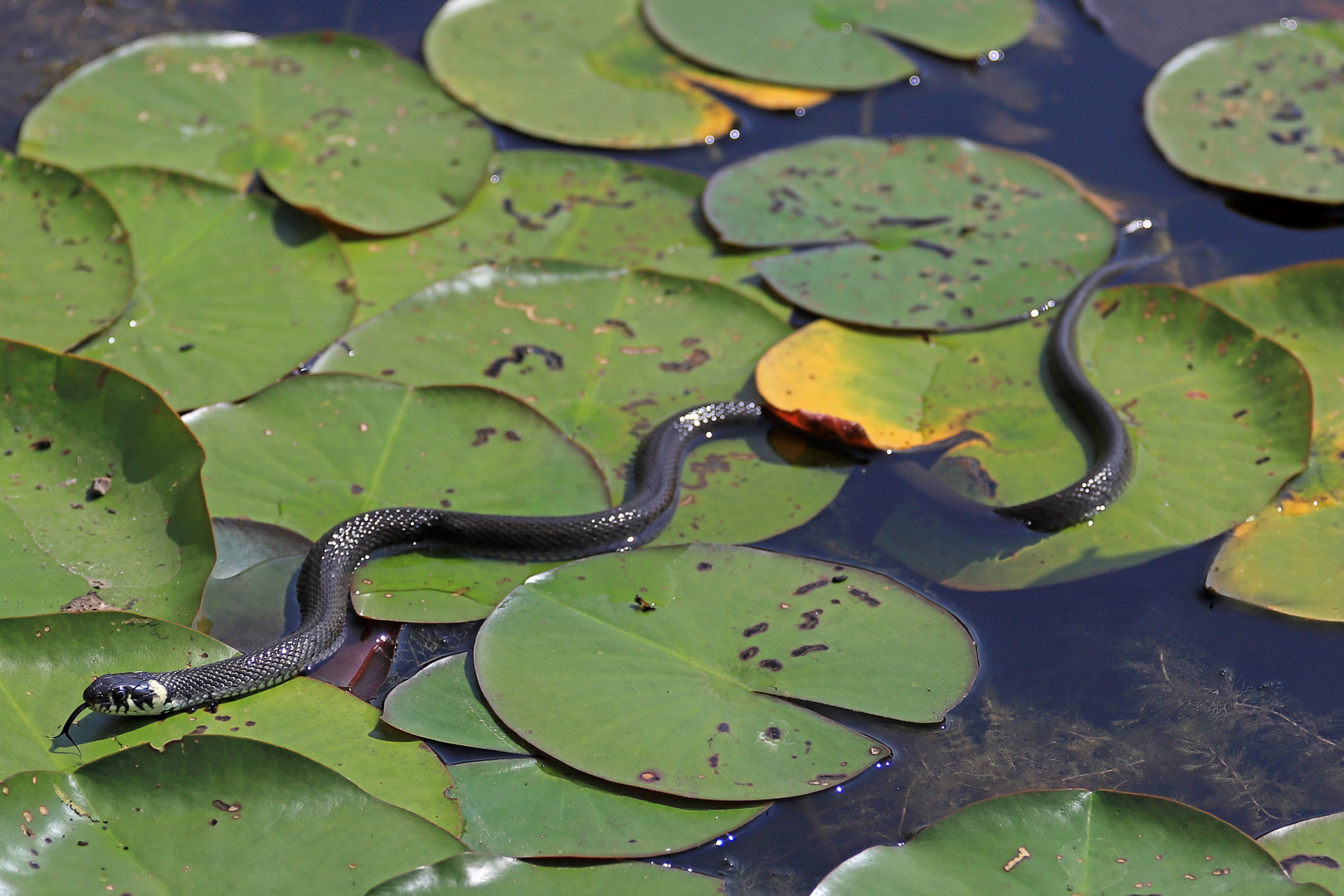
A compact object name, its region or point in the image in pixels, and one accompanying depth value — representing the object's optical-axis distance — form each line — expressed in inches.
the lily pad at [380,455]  329.4
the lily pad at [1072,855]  230.7
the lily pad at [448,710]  266.7
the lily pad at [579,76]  479.5
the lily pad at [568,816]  243.0
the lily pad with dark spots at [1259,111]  448.1
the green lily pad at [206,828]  222.1
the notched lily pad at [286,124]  433.1
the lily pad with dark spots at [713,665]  259.4
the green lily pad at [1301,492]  309.1
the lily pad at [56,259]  360.2
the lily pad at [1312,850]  238.1
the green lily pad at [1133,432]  328.8
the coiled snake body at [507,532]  275.0
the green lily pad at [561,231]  410.6
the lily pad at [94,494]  290.8
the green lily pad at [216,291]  359.6
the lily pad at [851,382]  355.3
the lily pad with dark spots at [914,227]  395.9
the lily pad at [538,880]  222.8
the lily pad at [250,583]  305.4
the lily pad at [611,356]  352.5
